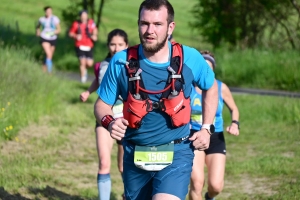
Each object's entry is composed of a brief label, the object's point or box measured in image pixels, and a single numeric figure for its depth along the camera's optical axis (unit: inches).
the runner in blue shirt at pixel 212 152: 518.2
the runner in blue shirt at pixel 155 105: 370.0
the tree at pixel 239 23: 1685.6
